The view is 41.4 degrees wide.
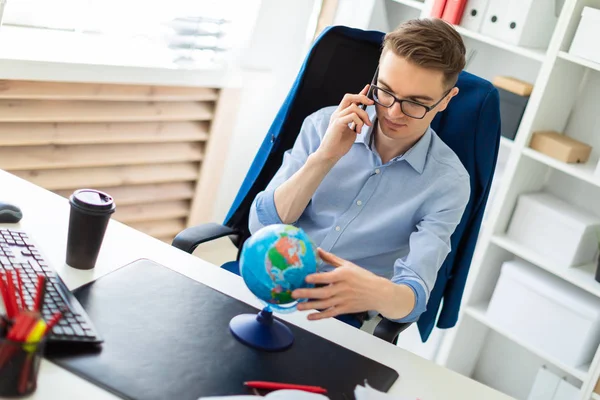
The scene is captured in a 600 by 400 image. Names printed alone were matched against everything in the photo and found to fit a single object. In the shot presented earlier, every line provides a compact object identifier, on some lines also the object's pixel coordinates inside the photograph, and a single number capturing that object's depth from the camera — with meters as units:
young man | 1.74
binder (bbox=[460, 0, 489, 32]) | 2.94
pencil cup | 1.04
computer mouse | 1.54
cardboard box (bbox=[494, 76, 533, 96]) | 2.86
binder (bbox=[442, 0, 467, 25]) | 2.96
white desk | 1.44
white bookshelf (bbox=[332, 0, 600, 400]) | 2.74
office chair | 1.93
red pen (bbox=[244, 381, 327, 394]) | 1.25
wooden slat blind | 2.64
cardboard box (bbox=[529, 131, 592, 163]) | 2.75
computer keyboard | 1.24
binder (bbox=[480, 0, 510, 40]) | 2.89
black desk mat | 1.21
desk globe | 1.28
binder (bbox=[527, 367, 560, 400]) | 3.01
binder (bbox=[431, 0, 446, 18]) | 3.00
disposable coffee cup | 1.43
